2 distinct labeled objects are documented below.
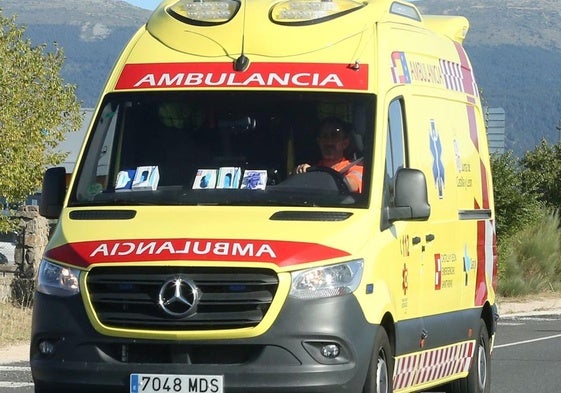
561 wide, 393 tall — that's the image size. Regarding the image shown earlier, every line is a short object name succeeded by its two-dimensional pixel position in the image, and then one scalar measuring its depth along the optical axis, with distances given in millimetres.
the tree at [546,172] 36659
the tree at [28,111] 25641
